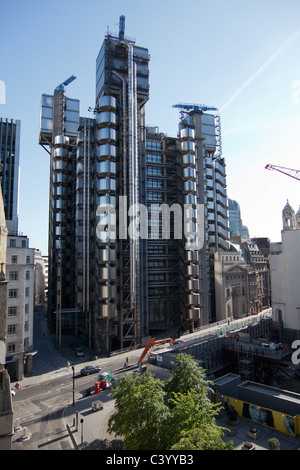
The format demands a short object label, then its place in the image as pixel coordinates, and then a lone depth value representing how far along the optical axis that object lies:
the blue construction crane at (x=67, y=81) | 93.79
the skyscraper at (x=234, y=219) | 192.75
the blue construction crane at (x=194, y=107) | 100.05
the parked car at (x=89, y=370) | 45.24
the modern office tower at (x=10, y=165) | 105.69
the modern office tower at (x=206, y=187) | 73.56
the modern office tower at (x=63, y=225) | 78.03
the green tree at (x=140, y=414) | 20.91
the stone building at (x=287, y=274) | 64.00
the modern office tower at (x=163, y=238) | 71.06
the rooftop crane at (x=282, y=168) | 75.07
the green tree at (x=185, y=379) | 27.89
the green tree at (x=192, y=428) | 17.44
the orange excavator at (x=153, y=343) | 47.50
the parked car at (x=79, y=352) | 54.81
